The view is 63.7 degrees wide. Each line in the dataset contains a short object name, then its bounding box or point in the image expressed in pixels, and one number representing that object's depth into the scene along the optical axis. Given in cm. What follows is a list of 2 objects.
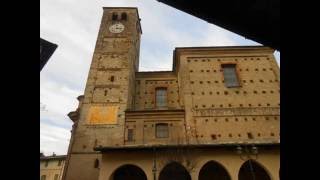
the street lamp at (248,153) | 1391
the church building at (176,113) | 1410
